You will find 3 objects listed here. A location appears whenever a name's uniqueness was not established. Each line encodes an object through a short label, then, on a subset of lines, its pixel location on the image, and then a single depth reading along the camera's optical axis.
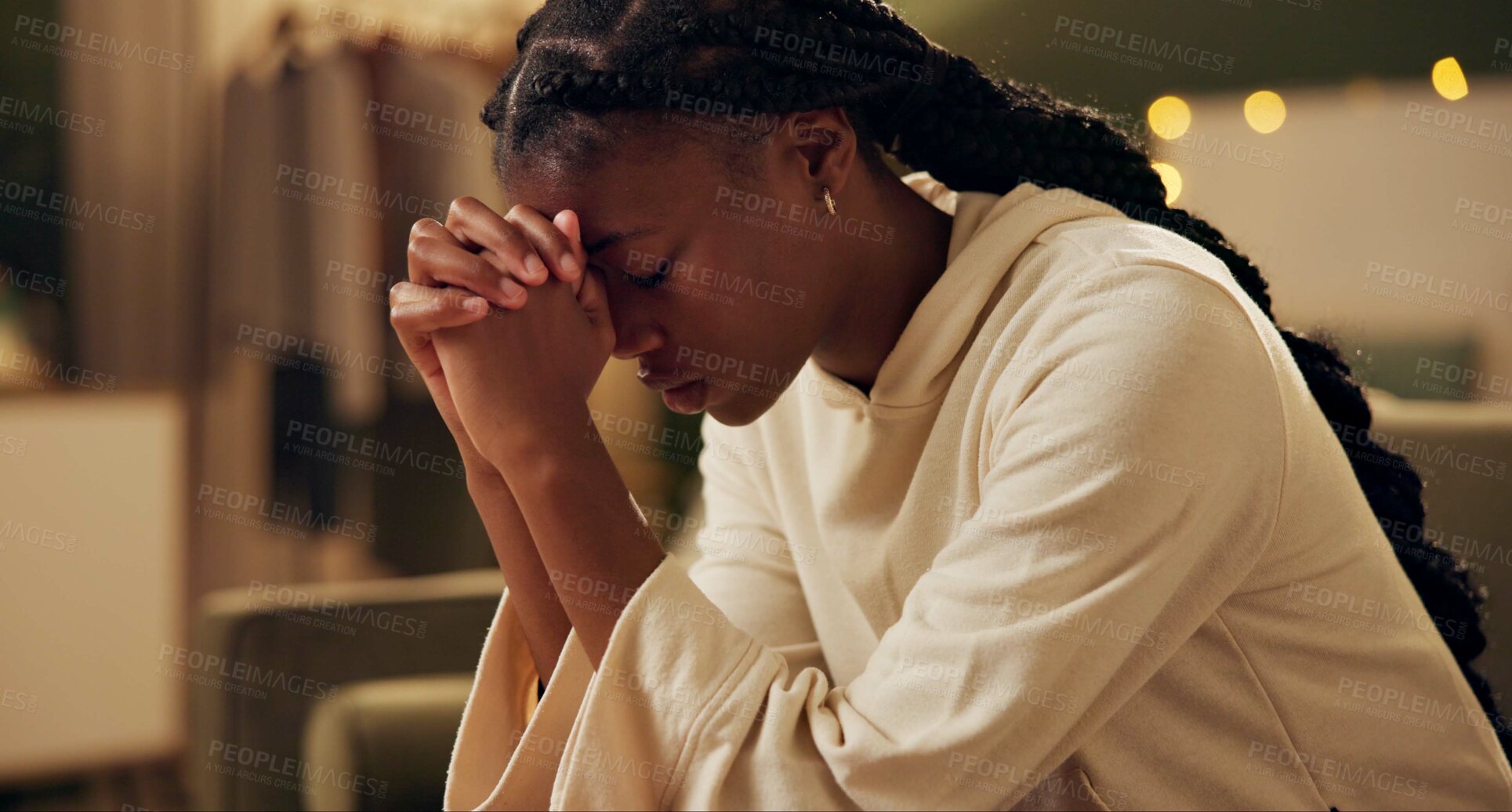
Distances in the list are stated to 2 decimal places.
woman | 0.69
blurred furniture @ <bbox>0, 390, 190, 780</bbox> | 1.89
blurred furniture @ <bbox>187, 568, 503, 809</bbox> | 1.27
